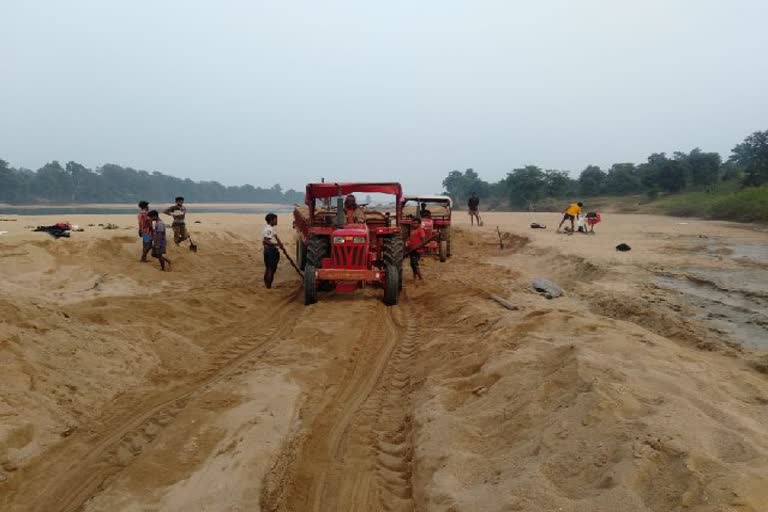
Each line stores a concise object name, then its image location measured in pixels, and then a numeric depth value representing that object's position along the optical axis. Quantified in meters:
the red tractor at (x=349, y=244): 8.91
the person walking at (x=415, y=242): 11.43
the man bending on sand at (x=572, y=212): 19.92
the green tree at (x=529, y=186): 56.94
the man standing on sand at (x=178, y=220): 12.77
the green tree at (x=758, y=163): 33.04
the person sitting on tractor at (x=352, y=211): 10.61
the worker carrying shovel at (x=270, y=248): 10.23
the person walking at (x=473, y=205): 26.05
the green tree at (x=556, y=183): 56.75
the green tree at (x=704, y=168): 42.91
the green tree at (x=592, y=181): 55.16
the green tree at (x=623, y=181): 51.75
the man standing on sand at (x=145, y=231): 11.17
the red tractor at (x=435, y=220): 14.30
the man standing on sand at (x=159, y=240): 11.30
